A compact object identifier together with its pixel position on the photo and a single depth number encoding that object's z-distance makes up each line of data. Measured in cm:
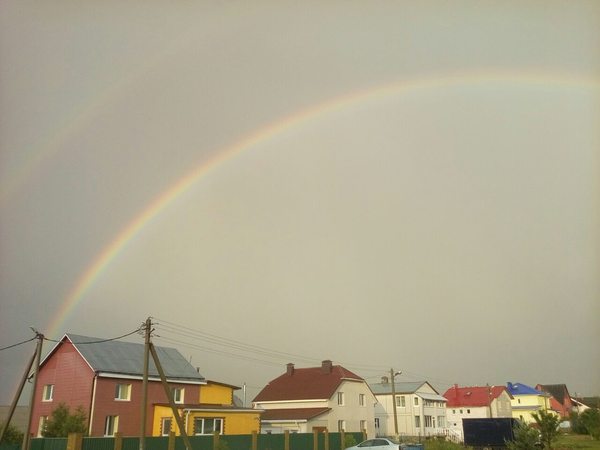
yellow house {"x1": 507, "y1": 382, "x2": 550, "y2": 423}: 10299
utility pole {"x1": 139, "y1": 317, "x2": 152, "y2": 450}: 2698
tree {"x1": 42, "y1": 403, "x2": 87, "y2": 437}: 3186
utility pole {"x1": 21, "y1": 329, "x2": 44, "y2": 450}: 3002
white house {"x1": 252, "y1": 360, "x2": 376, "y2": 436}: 4962
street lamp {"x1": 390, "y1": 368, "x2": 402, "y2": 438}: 5422
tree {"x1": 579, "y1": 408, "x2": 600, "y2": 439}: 5437
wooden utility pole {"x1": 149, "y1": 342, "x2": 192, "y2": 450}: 2598
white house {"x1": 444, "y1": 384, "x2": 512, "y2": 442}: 8625
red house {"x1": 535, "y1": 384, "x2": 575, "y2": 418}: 11769
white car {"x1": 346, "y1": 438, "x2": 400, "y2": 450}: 3105
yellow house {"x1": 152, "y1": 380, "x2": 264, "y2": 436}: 3638
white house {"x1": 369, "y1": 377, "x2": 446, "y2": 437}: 6931
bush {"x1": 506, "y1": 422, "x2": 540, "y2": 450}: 3238
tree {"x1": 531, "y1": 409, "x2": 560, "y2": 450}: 3609
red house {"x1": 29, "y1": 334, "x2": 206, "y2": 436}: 3919
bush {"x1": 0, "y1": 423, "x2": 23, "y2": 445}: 3313
